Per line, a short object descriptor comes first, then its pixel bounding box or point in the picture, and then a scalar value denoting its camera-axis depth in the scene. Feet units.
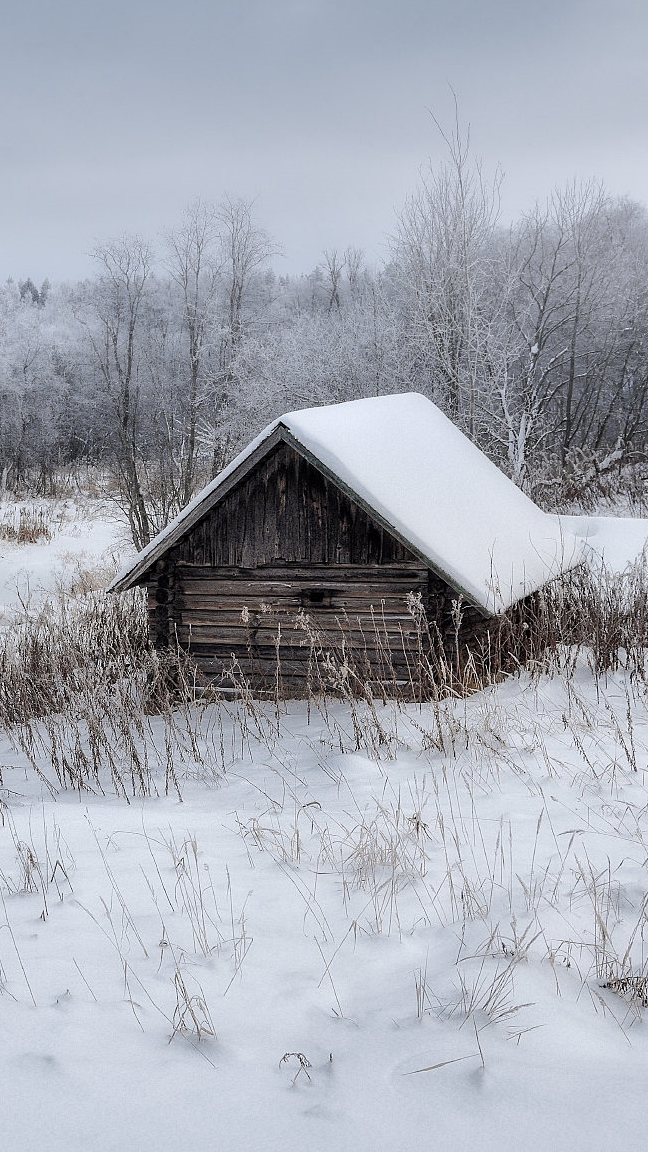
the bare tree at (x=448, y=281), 68.28
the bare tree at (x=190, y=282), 82.02
